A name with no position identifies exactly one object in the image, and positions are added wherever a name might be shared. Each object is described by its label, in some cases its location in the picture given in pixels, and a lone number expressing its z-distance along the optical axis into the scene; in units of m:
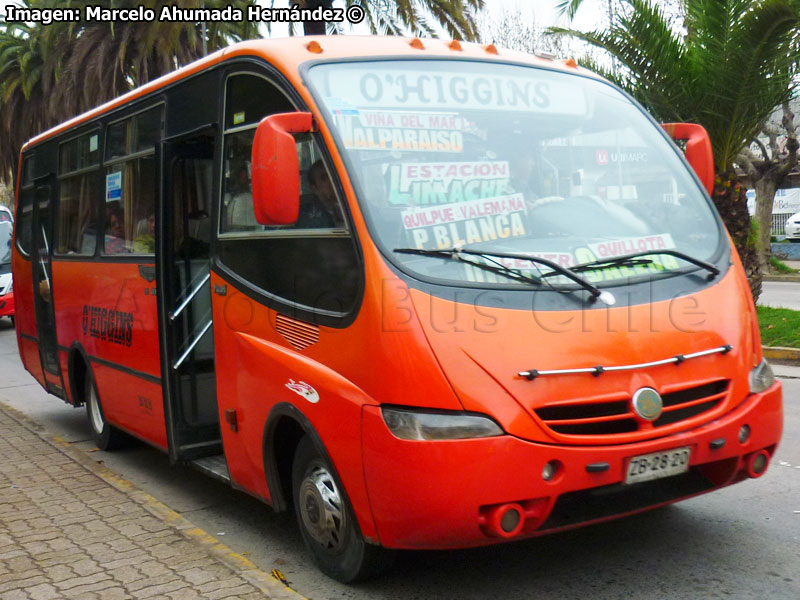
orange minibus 3.88
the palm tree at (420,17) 17.91
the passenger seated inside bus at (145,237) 6.33
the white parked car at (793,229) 33.06
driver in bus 4.38
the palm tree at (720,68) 12.12
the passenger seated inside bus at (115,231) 6.95
